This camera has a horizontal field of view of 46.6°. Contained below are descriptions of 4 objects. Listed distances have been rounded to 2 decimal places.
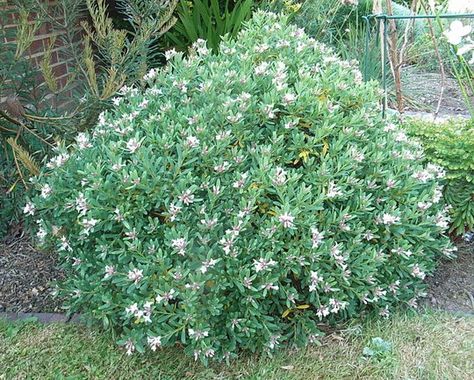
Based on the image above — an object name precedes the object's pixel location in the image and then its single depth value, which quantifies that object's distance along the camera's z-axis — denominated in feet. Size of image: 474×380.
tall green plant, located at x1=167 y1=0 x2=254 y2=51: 13.76
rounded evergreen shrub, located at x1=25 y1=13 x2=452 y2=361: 6.97
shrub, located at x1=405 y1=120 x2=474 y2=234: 9.31
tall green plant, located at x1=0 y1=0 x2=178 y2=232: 9.47
